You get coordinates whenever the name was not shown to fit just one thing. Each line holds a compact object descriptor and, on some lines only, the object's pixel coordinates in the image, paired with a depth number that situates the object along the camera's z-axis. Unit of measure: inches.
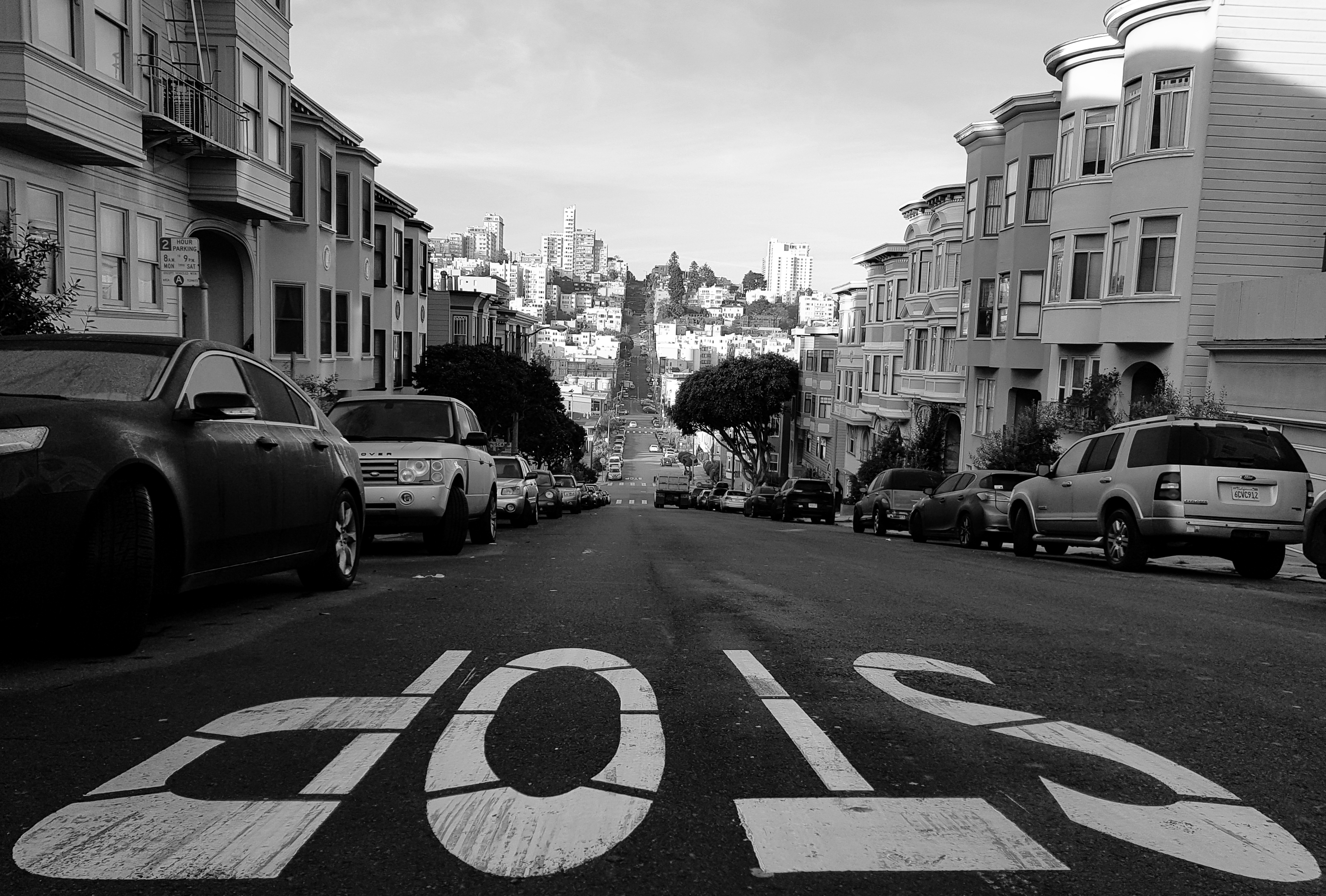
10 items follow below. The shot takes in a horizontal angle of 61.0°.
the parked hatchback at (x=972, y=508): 768.3
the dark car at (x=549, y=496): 1252.5
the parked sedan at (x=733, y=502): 2048.5
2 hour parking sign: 588.3
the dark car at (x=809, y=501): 1408.7
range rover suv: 494.6
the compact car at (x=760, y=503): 1706.4
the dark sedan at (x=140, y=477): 215.9
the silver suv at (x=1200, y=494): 504.4
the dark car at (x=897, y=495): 1027.9
